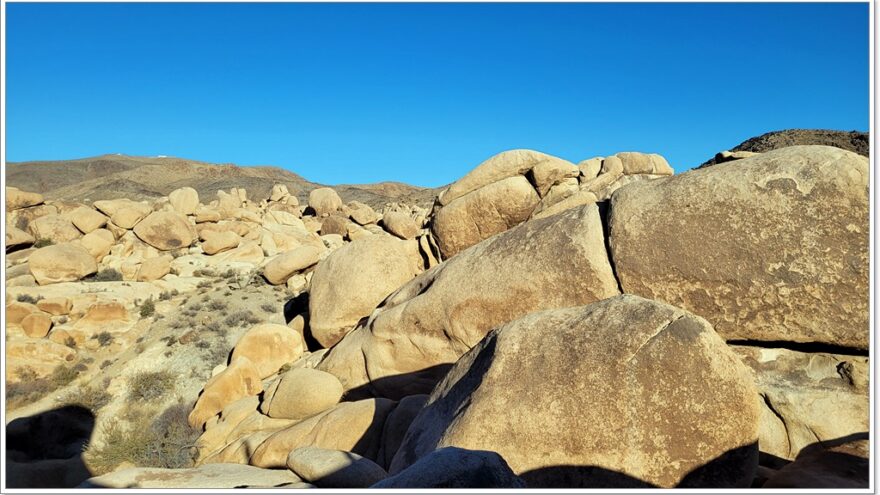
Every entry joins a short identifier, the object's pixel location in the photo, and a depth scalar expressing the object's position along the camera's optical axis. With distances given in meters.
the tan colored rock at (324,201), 41.50
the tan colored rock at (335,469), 5.92
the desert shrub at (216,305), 20.61
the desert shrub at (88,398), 14.73
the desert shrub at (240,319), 19.28
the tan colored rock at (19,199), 29.59
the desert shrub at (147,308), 19.89
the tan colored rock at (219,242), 27.09
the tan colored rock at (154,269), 23.09
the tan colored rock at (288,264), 22.80
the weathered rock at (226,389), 12.48
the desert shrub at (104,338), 17.91
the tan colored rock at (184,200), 31.02
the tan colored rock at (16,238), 25.08
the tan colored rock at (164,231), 26.72
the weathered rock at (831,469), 5.14
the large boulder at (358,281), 13.91
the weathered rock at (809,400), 6.90
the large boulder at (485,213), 12.95
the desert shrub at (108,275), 22.91
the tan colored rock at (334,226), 36.34
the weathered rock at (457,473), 4.04
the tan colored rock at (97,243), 24.98
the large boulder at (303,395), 10.44
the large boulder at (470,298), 9.00
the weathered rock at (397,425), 7.85
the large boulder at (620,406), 5.23
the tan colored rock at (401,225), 19.25
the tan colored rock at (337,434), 8.34
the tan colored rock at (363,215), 38.88
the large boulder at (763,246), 7.33
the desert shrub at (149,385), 15.01
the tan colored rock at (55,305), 18.41
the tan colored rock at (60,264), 21.20
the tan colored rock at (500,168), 13.44
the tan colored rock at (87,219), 26.97
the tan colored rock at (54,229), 26.64
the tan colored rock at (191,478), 5.99
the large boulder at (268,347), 14.05
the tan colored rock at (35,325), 17.02
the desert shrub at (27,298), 19.17
